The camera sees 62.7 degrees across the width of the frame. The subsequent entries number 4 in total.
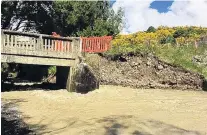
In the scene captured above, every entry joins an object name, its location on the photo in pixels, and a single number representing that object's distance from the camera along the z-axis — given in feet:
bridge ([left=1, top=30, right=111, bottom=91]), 27.89
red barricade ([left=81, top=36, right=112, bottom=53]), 32.18
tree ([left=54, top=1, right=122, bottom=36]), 46.05
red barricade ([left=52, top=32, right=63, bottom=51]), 29.89
